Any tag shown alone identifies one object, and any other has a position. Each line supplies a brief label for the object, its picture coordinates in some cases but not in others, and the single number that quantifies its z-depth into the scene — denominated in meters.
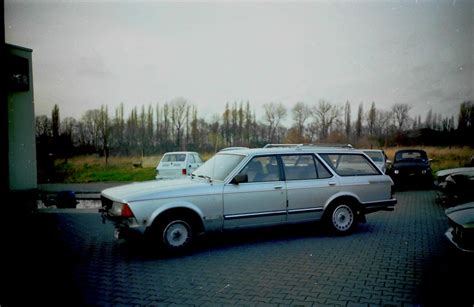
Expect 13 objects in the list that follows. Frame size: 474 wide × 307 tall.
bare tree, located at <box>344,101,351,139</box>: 41.94
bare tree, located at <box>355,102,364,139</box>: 39.03
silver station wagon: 5.61
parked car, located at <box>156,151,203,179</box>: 15.58
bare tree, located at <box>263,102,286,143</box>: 48.93
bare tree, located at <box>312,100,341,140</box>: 43.25
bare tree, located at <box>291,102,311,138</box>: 45.94
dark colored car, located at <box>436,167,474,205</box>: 8.66
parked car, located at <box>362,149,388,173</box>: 14.58
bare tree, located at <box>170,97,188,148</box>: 45.75
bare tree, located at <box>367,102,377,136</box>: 35.84
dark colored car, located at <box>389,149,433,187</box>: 15.02
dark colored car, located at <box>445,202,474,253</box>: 4.09
